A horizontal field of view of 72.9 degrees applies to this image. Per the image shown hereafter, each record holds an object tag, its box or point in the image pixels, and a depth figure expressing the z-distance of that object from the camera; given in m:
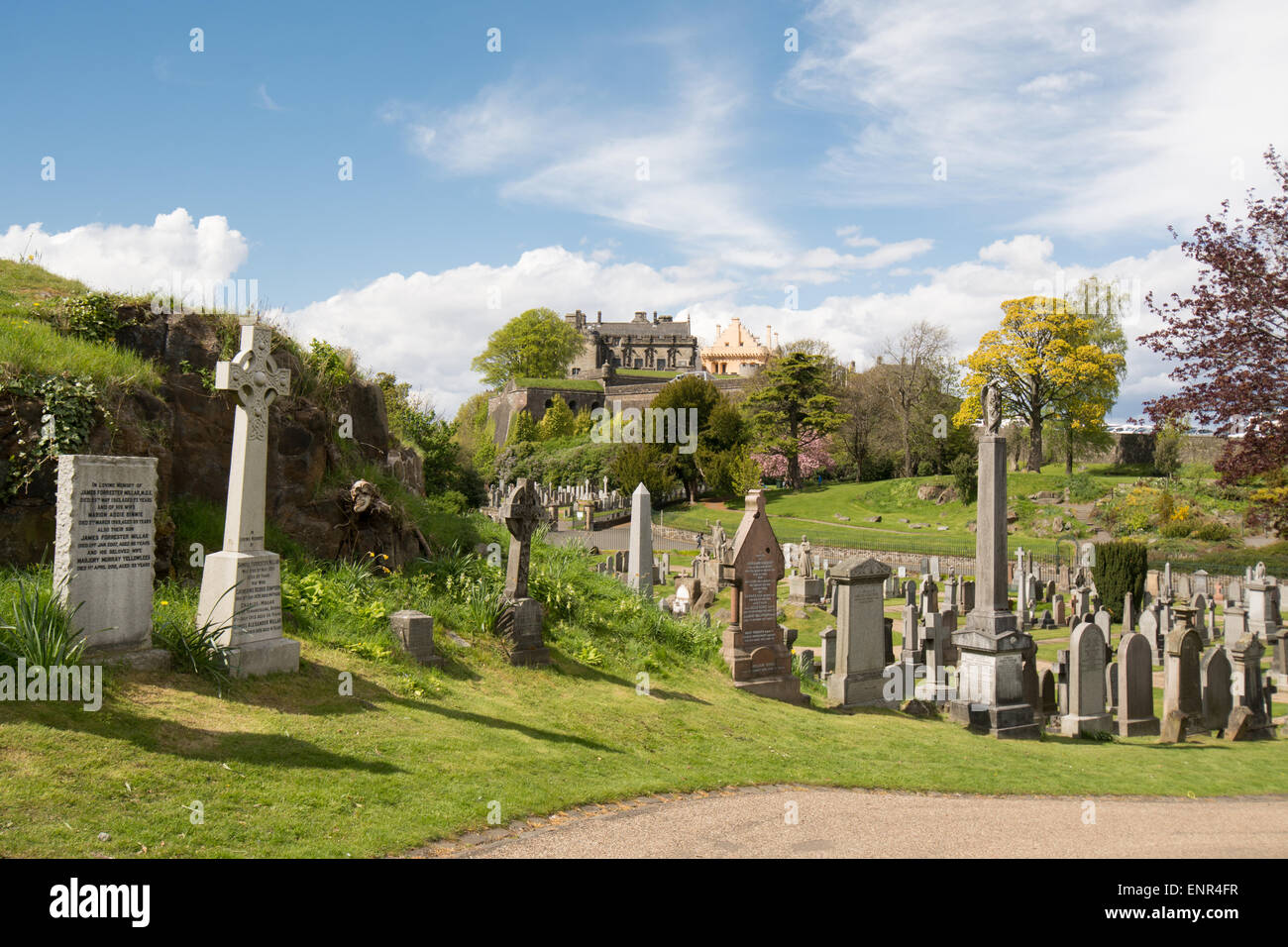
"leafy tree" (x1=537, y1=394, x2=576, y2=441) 69.00
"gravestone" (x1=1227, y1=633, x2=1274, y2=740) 11.77
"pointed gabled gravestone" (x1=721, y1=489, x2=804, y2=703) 12.34
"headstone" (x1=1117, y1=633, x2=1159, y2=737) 11.59
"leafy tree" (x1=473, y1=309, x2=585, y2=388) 88.44
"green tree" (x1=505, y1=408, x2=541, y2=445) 69.88
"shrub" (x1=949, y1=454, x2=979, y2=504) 45.00
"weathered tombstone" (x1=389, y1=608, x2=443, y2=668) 9.30
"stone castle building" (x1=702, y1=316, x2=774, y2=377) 101.38
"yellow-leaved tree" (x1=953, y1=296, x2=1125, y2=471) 47.28
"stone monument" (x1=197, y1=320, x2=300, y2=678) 7.85
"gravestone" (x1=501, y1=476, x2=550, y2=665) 10.48
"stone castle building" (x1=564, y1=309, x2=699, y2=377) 111.81
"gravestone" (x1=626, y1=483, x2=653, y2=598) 19.09
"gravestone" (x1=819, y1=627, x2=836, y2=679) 14.41
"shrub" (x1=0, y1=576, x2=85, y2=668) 6.39
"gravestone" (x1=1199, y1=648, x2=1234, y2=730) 12.08
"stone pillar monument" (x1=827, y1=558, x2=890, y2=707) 12.61
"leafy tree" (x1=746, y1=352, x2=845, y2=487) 55.06
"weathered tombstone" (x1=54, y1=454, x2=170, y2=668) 6.88
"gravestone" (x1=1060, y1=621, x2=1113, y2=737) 11.55
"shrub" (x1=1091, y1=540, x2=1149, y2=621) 22.61
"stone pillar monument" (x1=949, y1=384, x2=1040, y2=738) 11.25
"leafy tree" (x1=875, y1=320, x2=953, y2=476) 58.28
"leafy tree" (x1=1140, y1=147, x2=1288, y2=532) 25.23
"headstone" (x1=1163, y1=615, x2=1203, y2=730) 11.91
